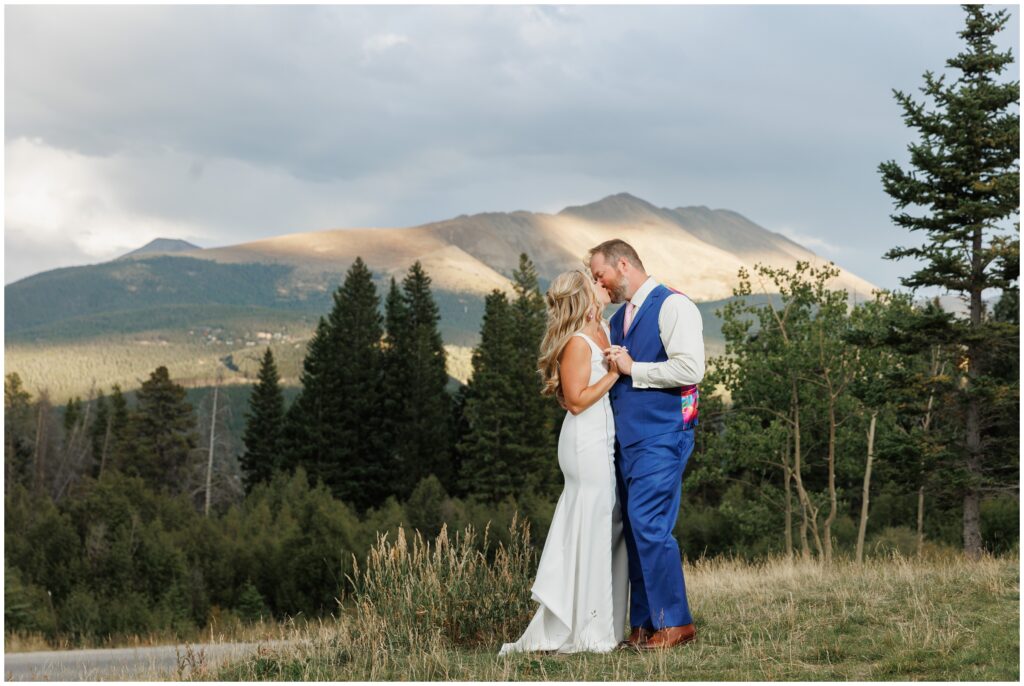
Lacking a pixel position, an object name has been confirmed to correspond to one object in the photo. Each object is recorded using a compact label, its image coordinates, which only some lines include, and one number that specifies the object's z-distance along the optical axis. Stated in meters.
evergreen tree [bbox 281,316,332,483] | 58.41
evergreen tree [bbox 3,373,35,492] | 66.94
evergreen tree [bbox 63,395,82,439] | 84.41
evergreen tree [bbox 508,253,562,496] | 52.47
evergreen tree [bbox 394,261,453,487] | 56.78
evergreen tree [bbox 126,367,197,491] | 66.12
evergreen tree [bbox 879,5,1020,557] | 20.56
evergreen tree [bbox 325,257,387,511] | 58.03
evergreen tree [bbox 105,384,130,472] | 66.31
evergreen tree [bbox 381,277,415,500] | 57.16
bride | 6.67
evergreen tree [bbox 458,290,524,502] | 52.34
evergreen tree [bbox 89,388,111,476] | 74.03
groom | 6.59
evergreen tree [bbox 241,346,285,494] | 67.31
